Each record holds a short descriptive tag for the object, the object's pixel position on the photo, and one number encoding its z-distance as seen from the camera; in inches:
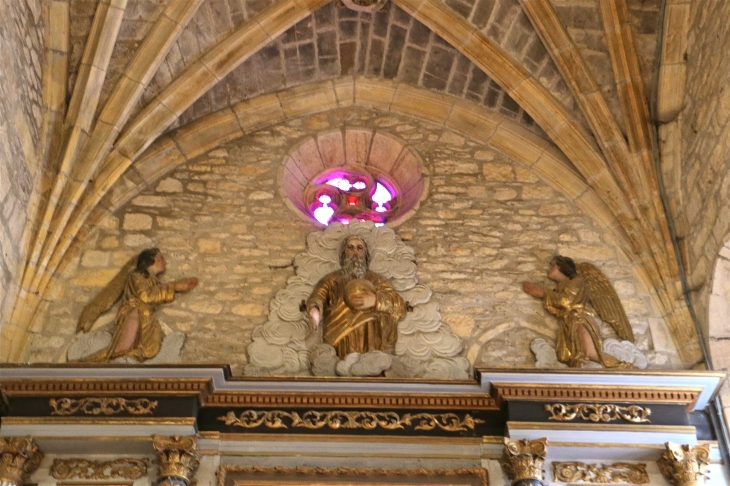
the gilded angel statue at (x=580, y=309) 313.1
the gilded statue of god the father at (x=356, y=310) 315.3
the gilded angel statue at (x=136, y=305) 311.6
